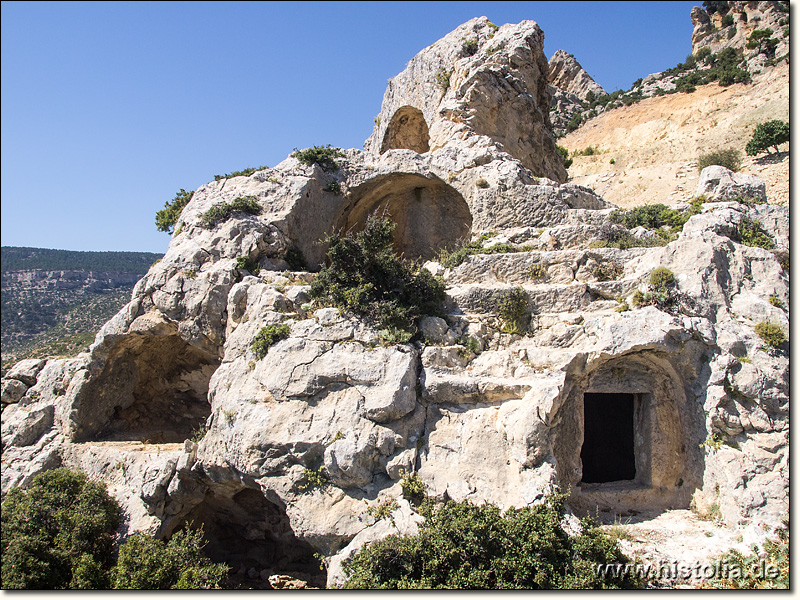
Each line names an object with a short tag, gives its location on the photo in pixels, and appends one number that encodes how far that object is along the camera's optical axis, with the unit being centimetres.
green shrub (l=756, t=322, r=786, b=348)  1194
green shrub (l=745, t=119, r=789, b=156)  3048
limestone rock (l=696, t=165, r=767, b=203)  1563
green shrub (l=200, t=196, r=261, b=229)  1744
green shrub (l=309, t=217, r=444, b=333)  1377
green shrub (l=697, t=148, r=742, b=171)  3114
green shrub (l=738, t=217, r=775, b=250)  1390
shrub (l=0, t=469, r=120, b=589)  1156
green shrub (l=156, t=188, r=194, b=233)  2116
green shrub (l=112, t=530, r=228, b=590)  1109
